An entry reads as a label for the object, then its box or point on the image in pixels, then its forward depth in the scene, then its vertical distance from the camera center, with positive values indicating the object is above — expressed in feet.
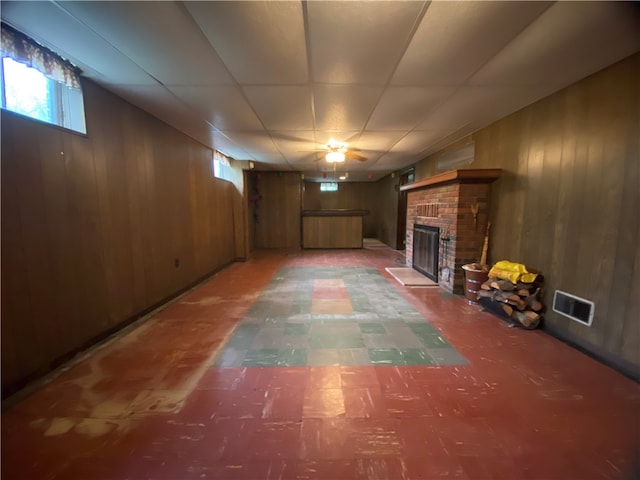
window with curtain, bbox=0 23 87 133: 5.11 +3.02
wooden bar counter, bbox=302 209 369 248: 24.12 -1.24
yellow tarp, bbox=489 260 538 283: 8.25 -1.90
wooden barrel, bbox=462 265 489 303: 10.10 -2.57
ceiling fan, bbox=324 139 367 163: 13.35 +3.47
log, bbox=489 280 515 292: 8.55 -2.37
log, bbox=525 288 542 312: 8.06 -2.74
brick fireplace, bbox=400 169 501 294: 10.69 -0.06
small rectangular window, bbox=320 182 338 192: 34.88 +4.02
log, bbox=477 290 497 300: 9.04 -2.83
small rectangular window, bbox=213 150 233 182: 15.51 +3.30
